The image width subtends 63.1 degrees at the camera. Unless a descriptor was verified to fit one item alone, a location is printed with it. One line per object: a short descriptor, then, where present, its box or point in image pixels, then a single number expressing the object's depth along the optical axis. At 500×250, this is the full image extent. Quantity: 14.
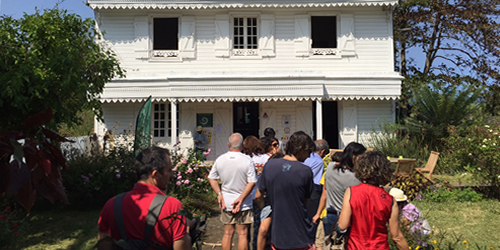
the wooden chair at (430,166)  9.88
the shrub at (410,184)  8.77
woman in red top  3.27
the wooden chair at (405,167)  8.90
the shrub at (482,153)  8.44
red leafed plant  1.85
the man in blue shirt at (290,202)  4.14
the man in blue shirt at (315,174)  5.11
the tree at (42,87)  1.90
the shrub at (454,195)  8.66
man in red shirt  2.51
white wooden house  13.71
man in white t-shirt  5.11
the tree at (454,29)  15.54
